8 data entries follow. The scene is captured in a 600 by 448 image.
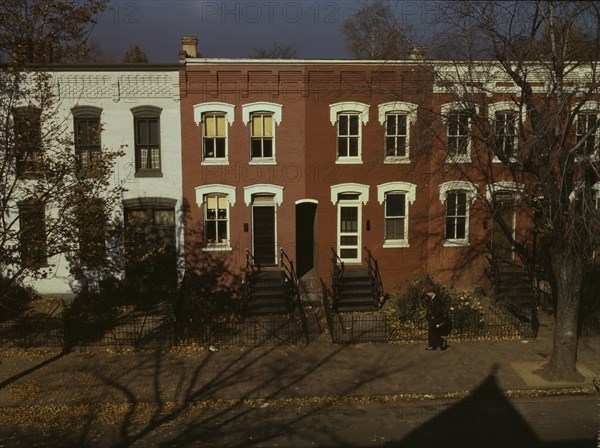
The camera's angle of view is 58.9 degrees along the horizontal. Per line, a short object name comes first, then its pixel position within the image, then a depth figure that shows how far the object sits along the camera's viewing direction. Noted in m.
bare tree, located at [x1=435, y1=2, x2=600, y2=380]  10.80
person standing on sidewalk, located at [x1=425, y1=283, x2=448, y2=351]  13.99
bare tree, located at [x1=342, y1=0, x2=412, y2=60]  13.65
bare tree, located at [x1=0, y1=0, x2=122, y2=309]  12.05
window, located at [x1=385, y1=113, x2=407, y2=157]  18.41
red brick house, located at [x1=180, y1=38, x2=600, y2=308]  17.95
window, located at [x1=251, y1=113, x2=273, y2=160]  18.31
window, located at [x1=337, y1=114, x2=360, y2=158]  18.45
